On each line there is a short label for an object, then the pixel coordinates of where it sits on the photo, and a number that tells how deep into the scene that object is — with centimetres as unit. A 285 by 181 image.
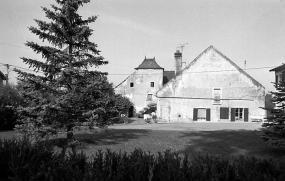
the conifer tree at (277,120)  901
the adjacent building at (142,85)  4272
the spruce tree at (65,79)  970
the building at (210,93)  3009
